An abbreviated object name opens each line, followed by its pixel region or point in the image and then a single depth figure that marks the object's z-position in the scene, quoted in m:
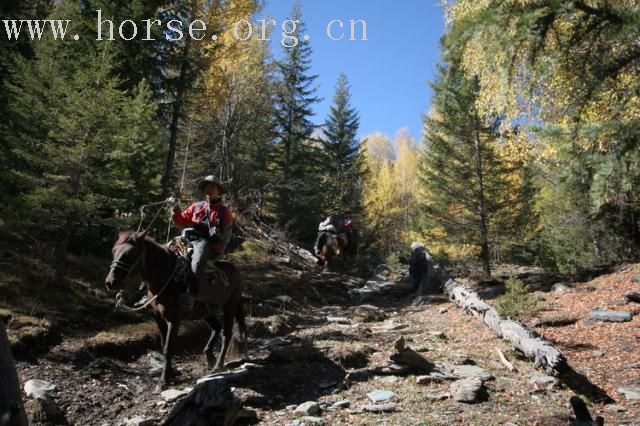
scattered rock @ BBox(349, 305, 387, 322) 10.66
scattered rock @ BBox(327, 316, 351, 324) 10.44
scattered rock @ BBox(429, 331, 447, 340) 8.78
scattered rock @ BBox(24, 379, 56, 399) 4.93
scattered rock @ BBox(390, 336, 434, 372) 6.34
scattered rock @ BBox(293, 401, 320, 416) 4.95
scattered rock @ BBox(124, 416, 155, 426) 4.69
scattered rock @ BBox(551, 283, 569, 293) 11.58
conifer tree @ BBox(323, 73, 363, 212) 26.98
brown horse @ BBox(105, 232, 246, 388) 5.75
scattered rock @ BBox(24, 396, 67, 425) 4.63
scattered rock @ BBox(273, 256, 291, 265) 16.37
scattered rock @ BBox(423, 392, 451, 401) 5.36
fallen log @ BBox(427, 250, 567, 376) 6.27
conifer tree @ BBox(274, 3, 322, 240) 23.28
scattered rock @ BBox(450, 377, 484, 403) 5.27
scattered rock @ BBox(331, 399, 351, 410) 5.21
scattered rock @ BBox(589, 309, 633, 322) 8.50
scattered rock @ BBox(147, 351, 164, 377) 6.67
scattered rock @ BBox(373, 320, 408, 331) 9.76
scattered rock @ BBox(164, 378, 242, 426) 4.09
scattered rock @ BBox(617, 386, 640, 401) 5.54
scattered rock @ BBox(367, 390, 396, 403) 5.38
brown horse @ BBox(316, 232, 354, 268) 16.98
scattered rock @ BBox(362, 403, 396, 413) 5.04
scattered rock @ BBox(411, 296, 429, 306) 13.07
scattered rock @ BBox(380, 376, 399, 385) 6.00
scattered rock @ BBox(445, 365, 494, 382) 6.14
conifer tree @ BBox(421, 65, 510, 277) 17.34
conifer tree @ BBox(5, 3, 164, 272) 8.43
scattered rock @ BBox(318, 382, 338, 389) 5.96
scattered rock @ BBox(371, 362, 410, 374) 6.32
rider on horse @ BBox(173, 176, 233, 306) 6.76
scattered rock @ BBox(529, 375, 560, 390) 5.83
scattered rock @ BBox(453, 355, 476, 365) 6.81
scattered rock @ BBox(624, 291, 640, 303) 9.34
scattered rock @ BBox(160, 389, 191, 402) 5.51
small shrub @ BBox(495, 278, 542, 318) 9.23
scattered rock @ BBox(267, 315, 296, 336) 9.27
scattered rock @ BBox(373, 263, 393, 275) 18.89
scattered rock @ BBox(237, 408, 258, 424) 4.81
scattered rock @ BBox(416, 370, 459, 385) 5.91
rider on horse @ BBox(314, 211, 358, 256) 17.12
